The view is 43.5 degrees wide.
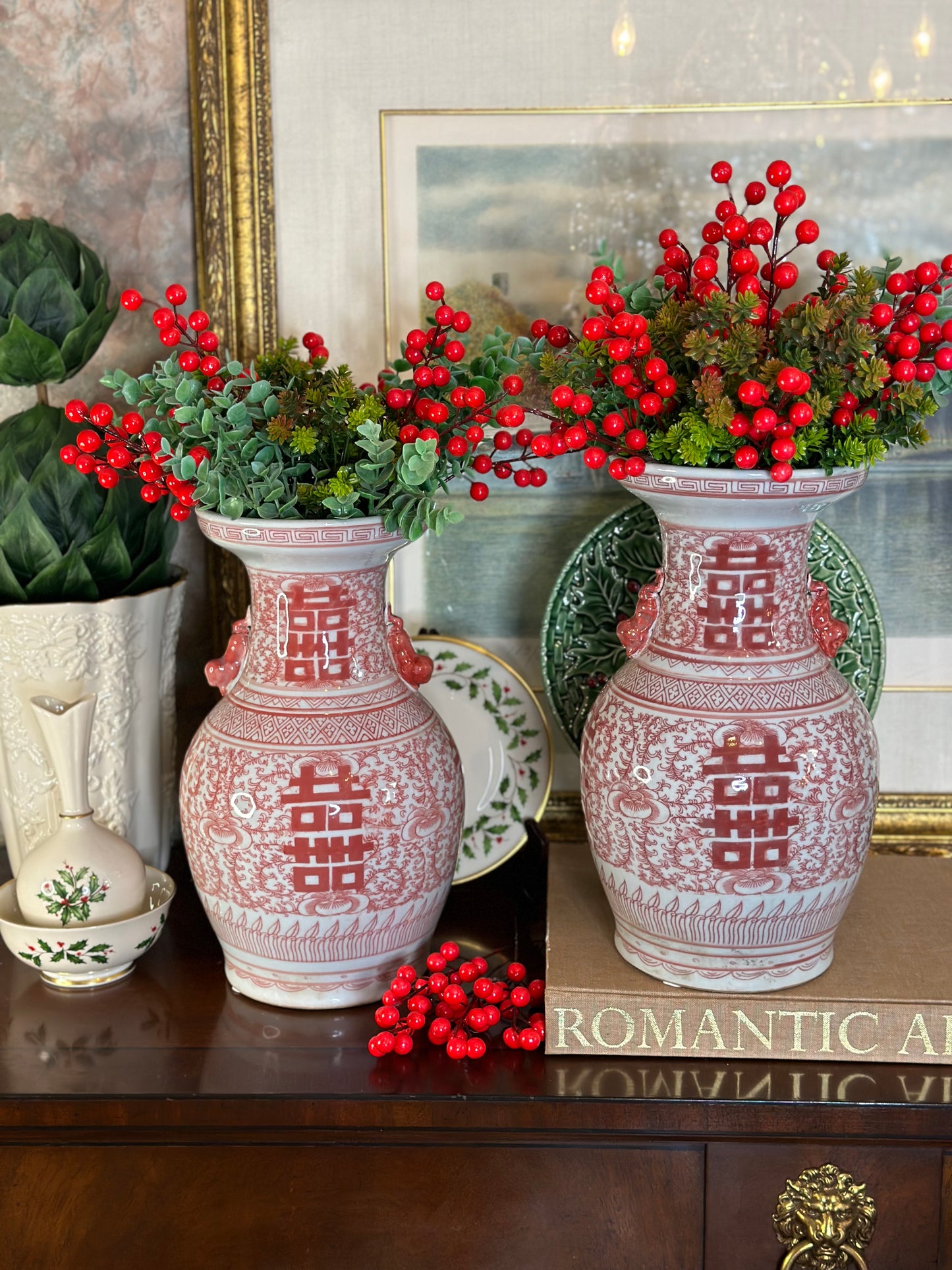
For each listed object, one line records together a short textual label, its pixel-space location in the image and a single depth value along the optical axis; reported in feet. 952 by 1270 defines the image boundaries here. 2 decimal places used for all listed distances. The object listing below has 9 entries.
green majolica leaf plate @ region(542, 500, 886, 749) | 3.13
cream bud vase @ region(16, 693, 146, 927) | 2.74
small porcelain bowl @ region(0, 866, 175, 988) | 2.71
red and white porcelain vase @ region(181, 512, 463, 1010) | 2.53
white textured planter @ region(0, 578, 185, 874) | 2.99
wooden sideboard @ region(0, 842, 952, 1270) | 2.36
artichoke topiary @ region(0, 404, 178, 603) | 2.93
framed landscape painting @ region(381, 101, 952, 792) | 3.12
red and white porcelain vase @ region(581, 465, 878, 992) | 2.40
